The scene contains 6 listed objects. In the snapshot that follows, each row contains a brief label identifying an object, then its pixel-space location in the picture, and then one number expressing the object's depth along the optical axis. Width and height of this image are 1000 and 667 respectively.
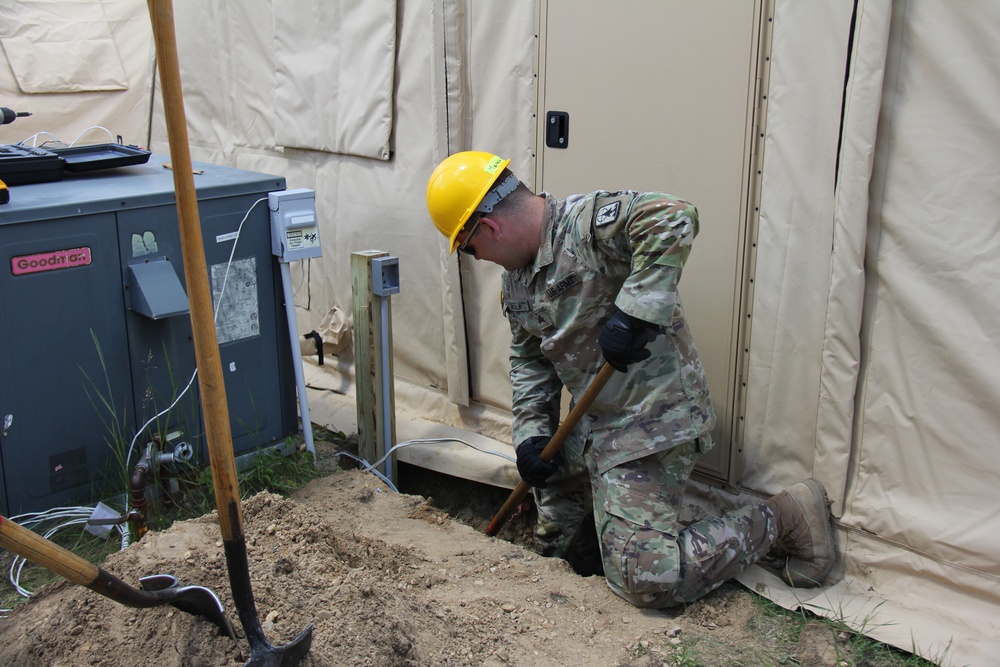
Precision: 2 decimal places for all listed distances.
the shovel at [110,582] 2.07
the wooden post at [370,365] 4.05
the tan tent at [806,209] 2.75
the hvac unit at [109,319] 3.29
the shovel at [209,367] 1.87
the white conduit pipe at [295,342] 3.96
